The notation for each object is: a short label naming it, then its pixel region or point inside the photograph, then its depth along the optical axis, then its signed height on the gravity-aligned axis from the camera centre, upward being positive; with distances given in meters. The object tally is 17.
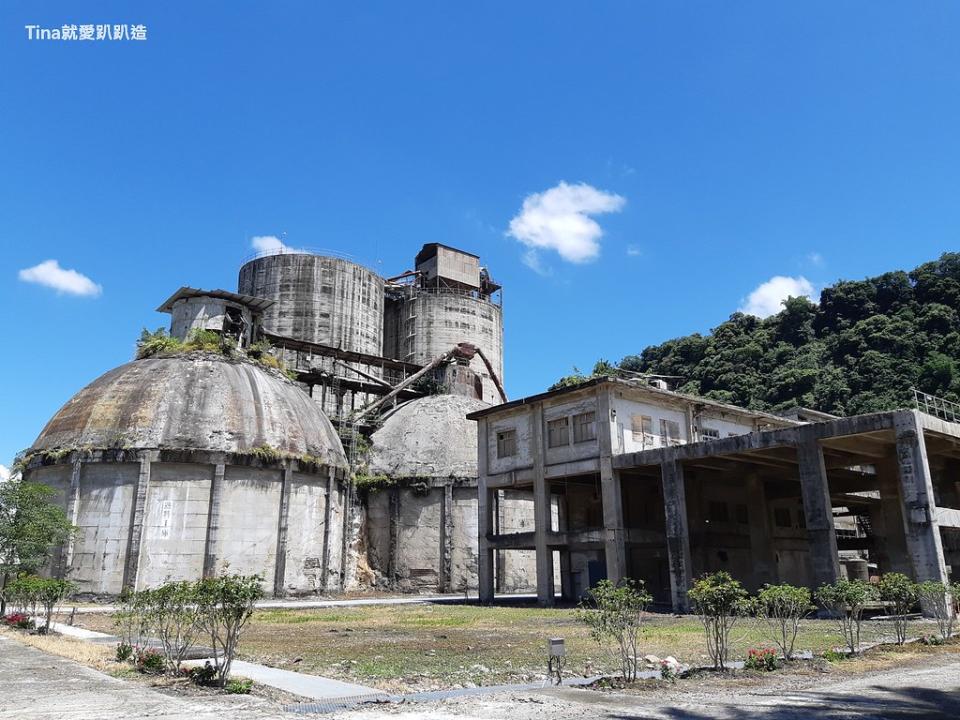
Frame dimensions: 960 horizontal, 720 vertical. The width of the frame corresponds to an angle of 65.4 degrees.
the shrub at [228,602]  13.99 -0.59
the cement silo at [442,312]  82.62 +27.91
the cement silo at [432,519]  52.84 +3.42
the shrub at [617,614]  15.11 -0.96
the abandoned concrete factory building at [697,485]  30.56 +4.28
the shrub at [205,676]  14.21 -1.94
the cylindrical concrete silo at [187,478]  41.25 +5.22
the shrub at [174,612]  15.52 -0.88
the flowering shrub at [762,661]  15.74 -1.96
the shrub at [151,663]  15.71 -1.89
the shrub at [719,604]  15.91 -0.81
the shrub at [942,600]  21.05 -1.05
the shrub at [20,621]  26.33 -1.68
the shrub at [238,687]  13.41 -2.03
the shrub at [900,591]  21.34 -0.77
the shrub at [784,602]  17.27 -0.84
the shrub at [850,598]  18.61 -0.85
